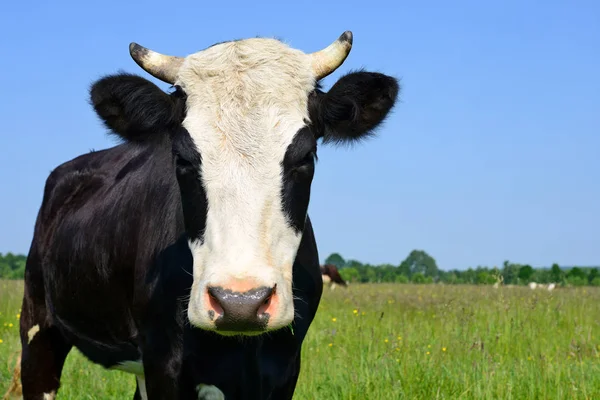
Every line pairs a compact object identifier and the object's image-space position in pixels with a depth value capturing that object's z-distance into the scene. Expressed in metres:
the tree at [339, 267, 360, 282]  61.52
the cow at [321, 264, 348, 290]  31.21
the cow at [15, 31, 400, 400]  3.33
